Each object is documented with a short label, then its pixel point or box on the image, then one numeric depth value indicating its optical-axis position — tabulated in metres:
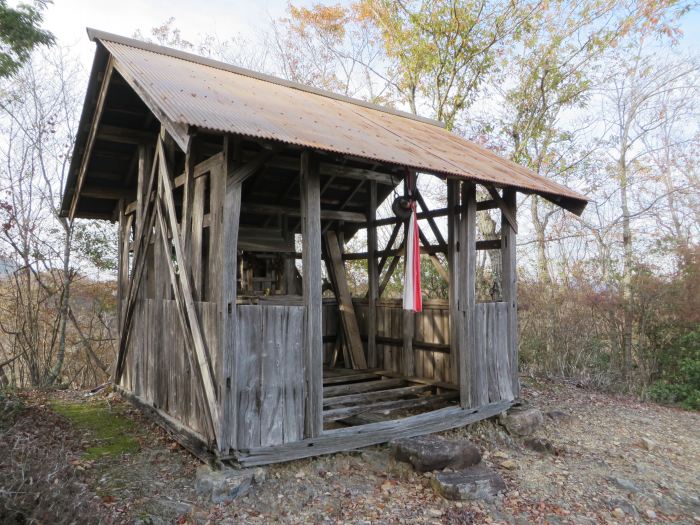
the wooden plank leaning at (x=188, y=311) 5.48
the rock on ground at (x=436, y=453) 5.82
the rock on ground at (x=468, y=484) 5.39
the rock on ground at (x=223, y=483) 5.04
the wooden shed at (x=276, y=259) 5.48
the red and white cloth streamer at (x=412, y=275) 7.03
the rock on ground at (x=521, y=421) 7.68
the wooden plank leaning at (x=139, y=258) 7.80
